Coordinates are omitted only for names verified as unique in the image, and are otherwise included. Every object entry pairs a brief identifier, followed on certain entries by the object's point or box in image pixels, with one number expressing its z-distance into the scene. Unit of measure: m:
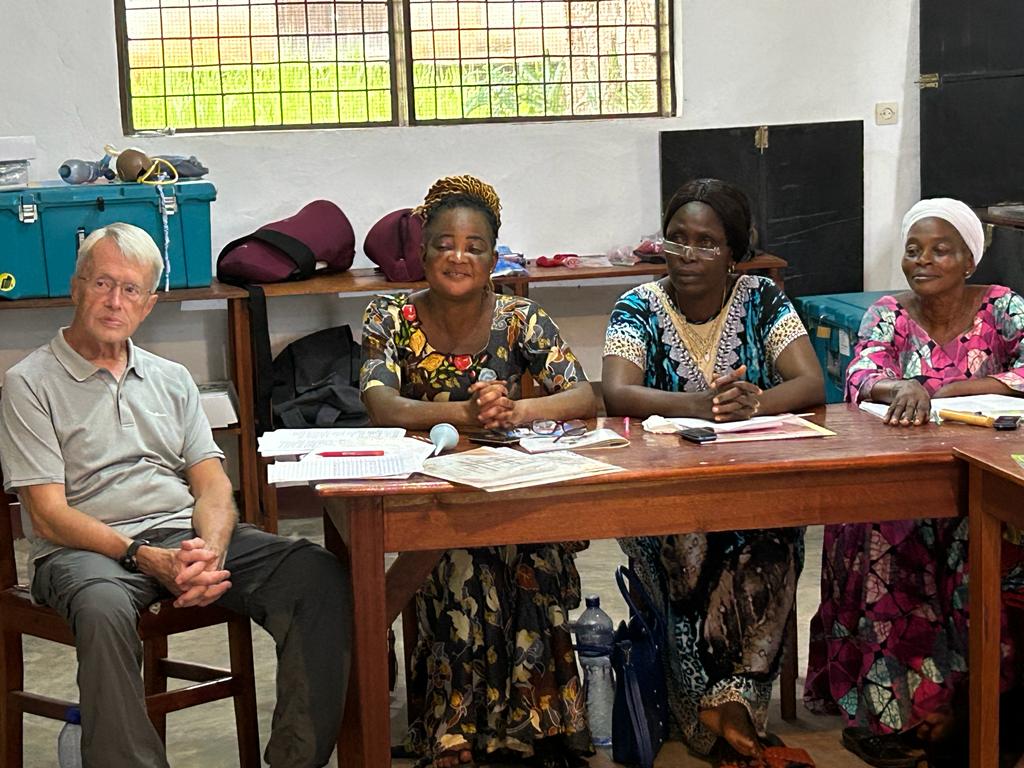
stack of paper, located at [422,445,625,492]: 2.87
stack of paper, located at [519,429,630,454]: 3.17
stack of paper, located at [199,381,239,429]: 5.59
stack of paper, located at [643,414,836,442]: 3.23
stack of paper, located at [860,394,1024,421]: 3.32
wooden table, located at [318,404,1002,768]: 2.91
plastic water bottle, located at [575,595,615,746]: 3.63
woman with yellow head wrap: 3.38
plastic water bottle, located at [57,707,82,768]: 3.18
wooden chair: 3.04
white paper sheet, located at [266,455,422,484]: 2.88
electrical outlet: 6.52
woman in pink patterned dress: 3.42
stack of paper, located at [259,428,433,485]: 2.91
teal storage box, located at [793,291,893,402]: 5.82
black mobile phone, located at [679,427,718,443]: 3.18
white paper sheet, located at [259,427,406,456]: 3.13
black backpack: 5.67
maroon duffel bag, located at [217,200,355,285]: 5.61
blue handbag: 3.46
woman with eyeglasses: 3.40
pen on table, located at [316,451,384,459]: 3.08
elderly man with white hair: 2.99
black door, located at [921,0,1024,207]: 6.17
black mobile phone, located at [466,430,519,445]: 3.22
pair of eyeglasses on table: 3.24
